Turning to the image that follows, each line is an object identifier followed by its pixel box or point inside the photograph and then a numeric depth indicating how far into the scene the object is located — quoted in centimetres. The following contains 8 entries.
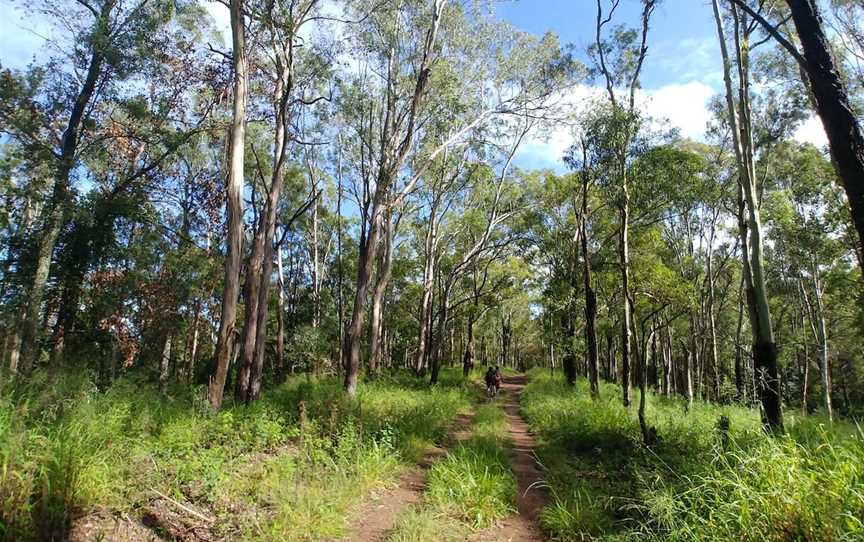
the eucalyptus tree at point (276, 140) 970
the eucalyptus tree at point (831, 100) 439
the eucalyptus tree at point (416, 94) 1154
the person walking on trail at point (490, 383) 1652
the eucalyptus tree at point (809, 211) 1739
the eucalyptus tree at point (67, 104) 1161
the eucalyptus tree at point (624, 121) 1095
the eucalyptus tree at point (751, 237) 690
